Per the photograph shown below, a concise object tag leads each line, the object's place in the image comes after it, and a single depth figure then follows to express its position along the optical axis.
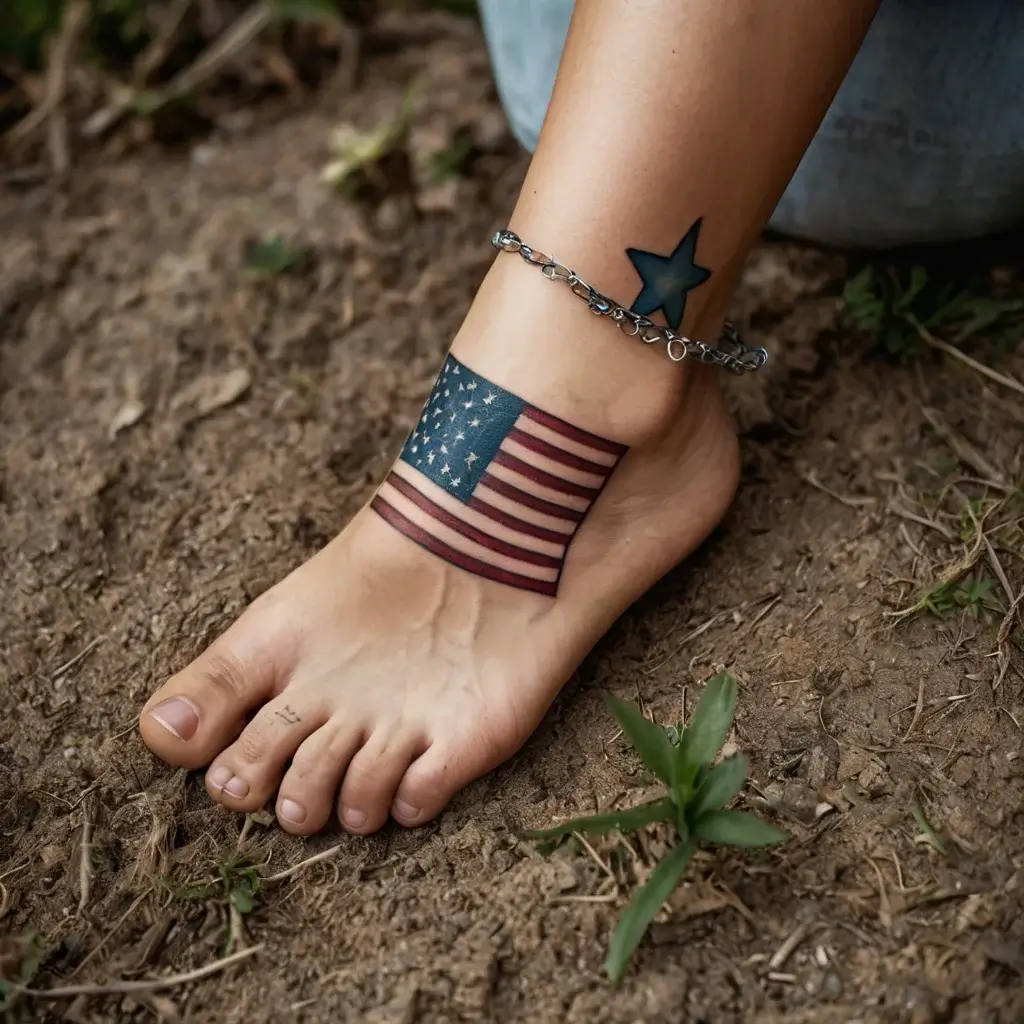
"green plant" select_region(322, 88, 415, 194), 0.67
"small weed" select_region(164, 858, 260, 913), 0.45
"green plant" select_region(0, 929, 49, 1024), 0.42
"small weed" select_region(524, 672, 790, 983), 0.41
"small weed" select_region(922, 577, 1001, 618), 0.49
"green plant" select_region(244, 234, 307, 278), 0.65
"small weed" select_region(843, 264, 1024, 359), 0.57
